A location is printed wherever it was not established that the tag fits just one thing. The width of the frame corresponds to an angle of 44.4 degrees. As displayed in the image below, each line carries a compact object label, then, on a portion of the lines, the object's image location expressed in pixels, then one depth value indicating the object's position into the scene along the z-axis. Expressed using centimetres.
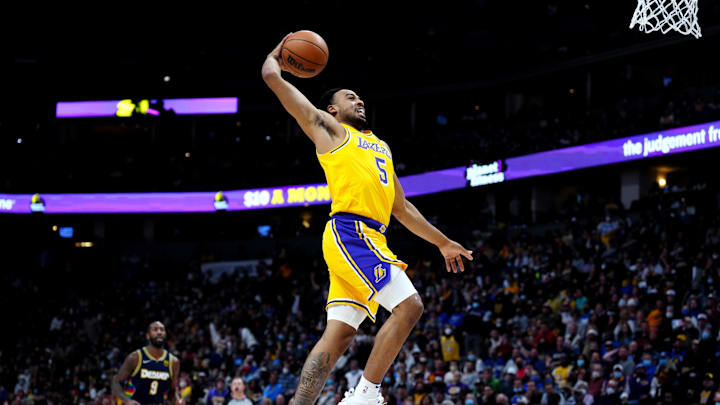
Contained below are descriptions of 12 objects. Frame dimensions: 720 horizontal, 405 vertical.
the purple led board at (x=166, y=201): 3200
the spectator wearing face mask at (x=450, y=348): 1738
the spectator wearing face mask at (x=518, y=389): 1412
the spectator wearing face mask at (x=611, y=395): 1277
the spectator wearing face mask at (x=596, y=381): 1352
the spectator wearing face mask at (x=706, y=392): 1209
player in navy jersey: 998
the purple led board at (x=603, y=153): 2139
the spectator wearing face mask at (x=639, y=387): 1290
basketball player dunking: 523
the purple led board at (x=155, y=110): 3444
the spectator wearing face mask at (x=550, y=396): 1313
